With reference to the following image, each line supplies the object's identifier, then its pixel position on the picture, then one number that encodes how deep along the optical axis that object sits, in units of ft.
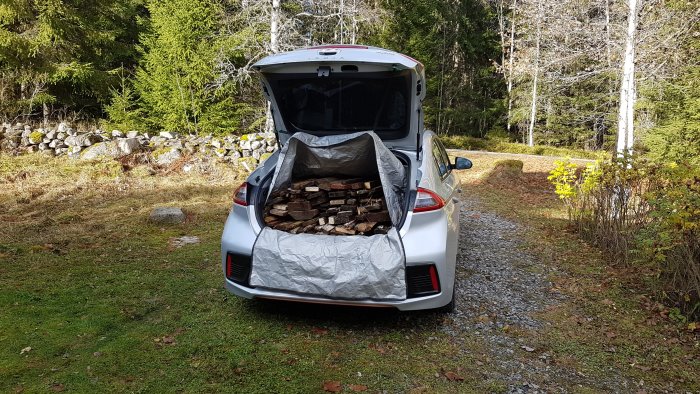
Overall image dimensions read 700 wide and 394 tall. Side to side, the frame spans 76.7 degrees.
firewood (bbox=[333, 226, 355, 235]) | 11.66
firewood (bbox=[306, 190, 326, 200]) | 12.65
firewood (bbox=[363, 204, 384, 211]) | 12.29
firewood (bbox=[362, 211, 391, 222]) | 11.99
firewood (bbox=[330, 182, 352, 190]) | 12.74
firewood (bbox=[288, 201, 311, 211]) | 12.21
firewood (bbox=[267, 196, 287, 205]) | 12.44
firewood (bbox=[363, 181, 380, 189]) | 12.81
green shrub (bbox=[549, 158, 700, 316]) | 12.58
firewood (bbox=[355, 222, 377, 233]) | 11.71
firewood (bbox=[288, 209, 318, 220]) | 12.15
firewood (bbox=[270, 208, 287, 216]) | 12.14
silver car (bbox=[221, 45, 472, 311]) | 10.69
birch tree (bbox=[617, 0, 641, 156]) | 32.53
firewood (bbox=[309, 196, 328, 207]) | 12.62
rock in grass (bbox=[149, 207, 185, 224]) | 22.57
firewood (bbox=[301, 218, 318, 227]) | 12.02
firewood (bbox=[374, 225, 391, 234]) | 11.71
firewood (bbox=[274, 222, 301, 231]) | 11.71
